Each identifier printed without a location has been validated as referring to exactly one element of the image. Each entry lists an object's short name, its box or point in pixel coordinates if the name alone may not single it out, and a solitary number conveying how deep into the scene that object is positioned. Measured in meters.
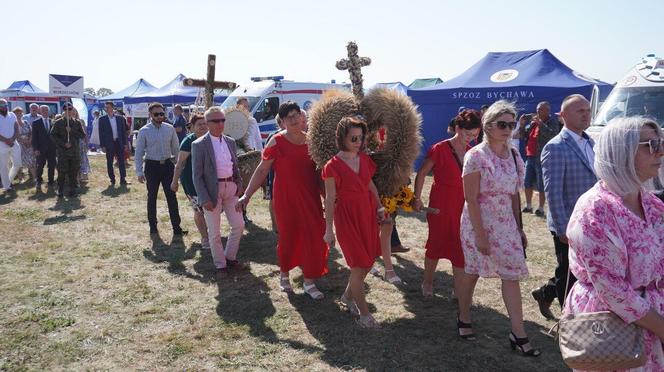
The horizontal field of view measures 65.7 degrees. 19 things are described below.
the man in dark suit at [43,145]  12.10
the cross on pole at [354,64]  4.99
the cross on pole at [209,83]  8.31
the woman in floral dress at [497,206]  3.60
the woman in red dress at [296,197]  4.93
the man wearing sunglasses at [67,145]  10.94
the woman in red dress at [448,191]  4.63
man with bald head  3.74
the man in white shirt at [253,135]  8.30
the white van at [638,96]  8.76
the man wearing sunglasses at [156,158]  7.51
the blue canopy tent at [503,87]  12.38
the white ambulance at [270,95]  15.20
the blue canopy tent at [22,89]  26.72
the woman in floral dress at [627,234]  1.97
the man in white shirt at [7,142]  11.32
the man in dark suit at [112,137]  12.55
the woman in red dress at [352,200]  4.11
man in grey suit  5.57
